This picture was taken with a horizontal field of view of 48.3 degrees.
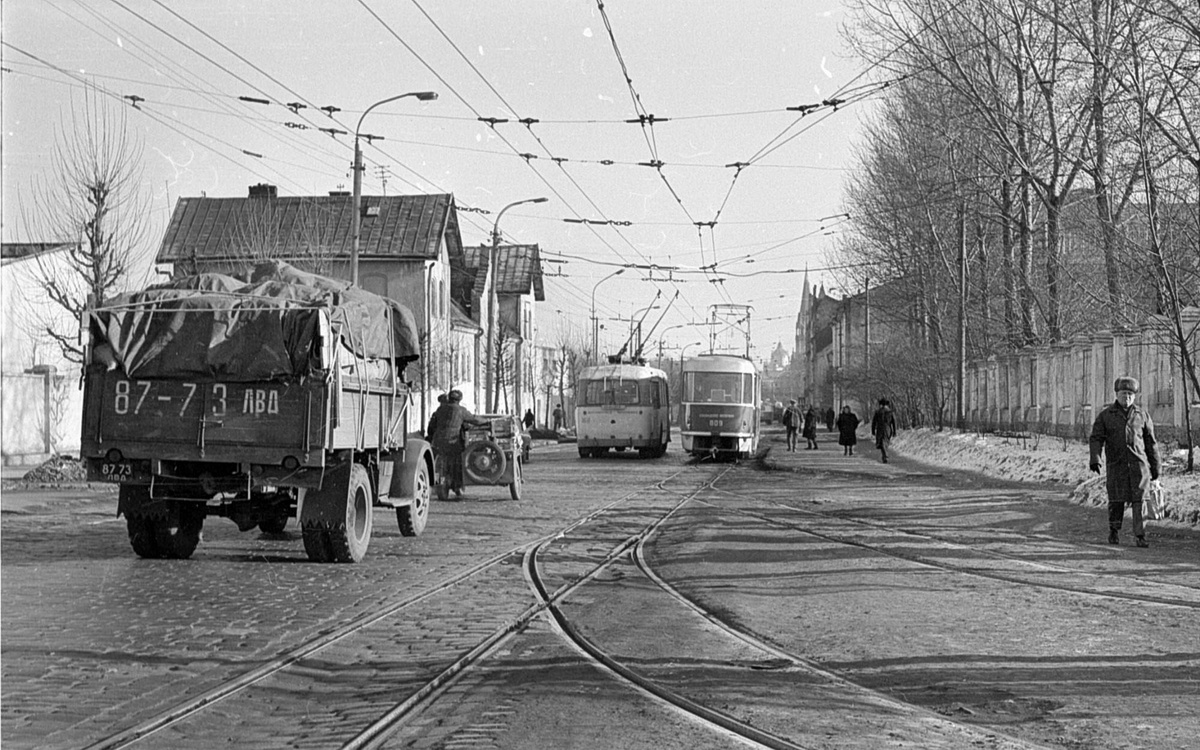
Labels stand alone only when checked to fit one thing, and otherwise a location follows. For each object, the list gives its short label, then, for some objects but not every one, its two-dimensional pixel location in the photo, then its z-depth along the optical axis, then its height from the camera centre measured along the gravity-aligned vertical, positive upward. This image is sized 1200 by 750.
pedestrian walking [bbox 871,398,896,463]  38.25 +0.30
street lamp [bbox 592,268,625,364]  75.81 +5.58
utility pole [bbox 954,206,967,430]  38.78 +3.73
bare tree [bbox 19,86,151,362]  28.77 +3.80
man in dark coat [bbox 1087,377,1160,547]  14.35 -0.14
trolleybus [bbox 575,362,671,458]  41.56 +0.73
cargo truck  11.72 +0.18
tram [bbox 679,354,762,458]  40.00 +0.84
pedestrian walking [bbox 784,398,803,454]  47.66 +0.37
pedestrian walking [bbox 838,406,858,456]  42.47 +0.19
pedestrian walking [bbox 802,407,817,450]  49.62 +0.24
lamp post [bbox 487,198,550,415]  42.69 +4.94
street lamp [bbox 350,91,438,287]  27.81 +5.09
